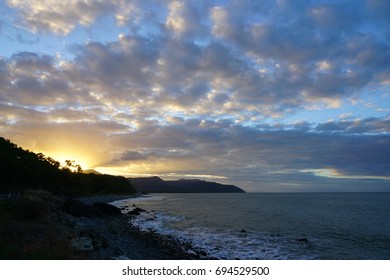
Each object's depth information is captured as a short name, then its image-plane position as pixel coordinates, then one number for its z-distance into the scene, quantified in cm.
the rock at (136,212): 6854
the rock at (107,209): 5625
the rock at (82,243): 1859
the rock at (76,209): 4459
